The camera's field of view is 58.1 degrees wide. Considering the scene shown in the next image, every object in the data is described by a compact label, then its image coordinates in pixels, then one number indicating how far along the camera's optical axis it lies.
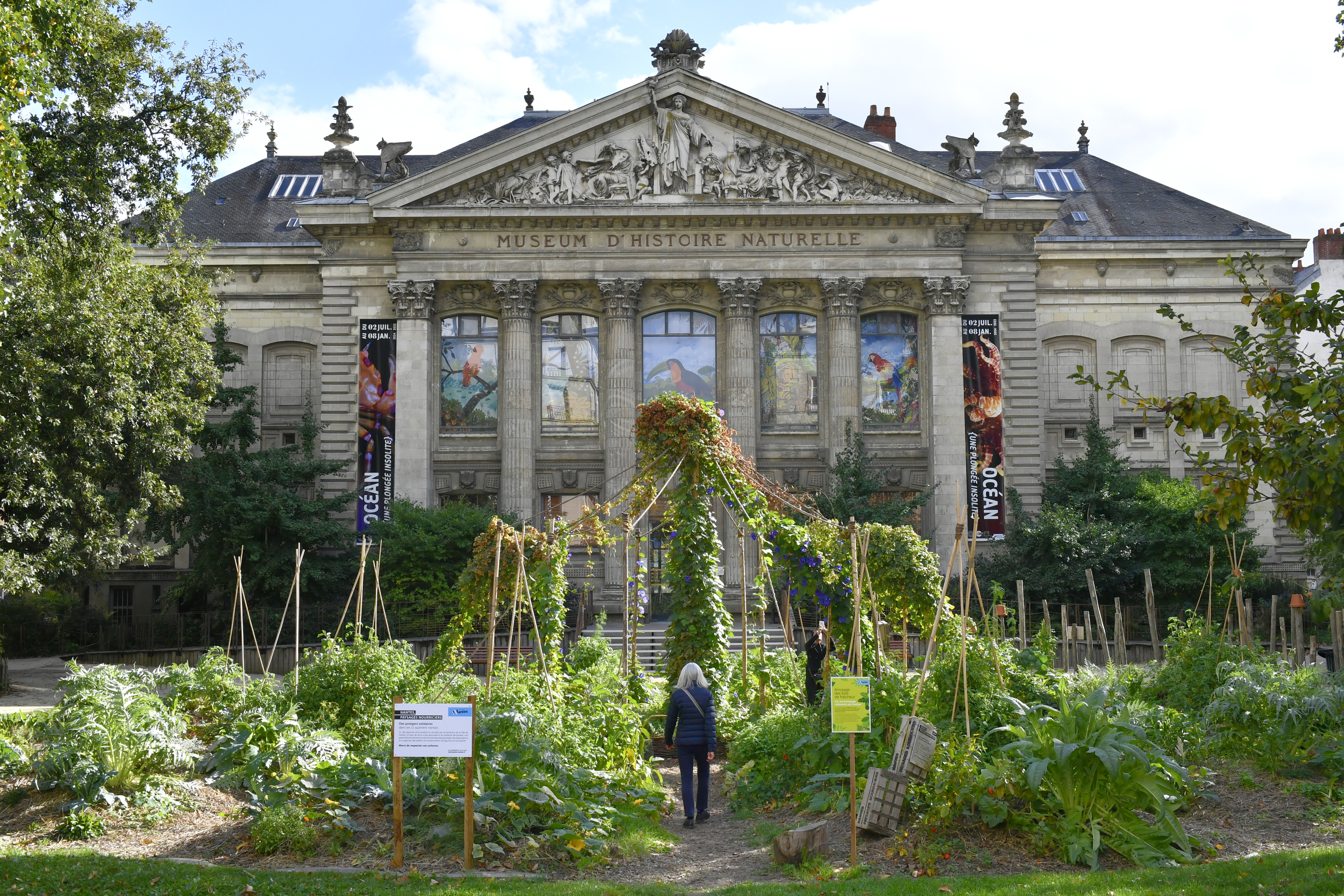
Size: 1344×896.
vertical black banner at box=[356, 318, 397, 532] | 36.81
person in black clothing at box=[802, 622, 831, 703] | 17.61
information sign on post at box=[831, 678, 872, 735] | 11.11
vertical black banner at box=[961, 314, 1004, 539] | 37.09
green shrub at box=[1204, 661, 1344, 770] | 13.06
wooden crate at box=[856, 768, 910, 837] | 11.07
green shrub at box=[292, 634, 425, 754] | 14.30
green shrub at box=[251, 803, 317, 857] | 10.77
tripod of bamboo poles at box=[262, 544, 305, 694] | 17.73
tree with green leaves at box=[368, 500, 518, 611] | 33.53
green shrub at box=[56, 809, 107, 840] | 11.44
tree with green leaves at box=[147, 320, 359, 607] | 32.84
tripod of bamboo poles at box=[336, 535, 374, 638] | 16.27
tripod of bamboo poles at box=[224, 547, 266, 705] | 18.42
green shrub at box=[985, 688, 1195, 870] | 10.18
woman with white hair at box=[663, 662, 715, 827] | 12.80
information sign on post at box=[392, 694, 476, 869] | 10.66
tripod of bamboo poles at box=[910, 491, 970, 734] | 11.77
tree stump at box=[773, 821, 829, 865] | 10.51
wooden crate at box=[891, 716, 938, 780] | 11.30
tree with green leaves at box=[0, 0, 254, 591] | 17.88
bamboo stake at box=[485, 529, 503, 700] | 12.67
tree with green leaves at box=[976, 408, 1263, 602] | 34.09
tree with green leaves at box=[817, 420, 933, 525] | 34.34
